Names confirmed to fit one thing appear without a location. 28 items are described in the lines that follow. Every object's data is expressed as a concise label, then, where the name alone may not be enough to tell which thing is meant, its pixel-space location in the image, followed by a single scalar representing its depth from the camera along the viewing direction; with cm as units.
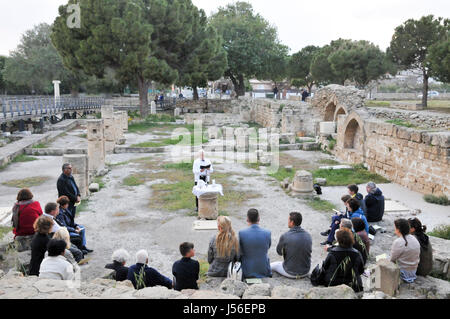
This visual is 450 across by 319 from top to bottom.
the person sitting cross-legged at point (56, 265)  511
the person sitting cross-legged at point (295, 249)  597
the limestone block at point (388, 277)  518
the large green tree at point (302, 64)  5656
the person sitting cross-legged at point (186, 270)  539
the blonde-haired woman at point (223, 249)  580
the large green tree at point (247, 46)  4216
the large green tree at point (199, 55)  3406
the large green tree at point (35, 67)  4381
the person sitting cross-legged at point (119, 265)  581
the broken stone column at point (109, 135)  1955
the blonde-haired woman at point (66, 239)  555
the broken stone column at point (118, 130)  2072
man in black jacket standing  852
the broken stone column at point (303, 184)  1154
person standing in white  1020
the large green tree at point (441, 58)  2731
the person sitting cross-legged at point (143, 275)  548
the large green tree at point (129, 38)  2906
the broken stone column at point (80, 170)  1130
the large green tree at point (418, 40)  3319
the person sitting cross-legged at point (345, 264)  529
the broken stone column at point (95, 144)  1564
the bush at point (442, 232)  829
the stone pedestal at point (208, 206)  956
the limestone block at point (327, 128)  2081
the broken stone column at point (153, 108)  3662
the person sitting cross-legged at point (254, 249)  587
